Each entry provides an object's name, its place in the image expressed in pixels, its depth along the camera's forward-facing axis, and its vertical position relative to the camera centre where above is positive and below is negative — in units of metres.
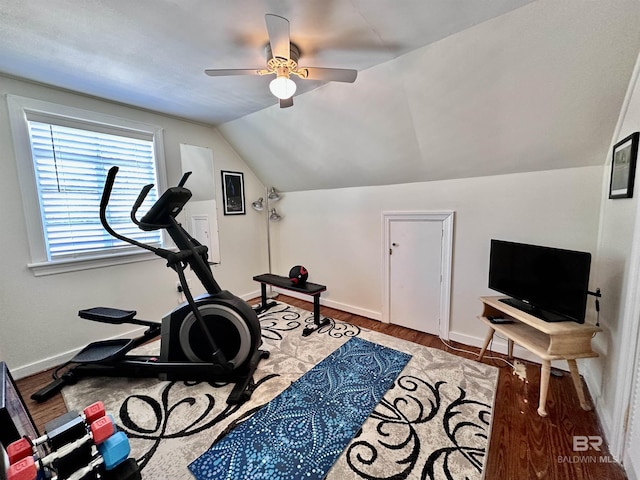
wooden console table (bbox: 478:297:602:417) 1.62 -0.93
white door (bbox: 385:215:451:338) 2.70 -0.69
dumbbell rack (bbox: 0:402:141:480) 0.83 -0.77
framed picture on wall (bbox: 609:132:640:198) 1.42 +0.22
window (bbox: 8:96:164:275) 2.19 +0.36
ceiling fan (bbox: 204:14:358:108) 1.59 +0.89
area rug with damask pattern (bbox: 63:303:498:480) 1.39 -1.36
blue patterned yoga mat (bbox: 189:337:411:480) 1.38 -1.36
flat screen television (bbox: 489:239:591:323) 1.64 -0.53
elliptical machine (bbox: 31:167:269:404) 2.01 -1.04
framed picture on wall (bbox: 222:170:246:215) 3.57 +0.28
